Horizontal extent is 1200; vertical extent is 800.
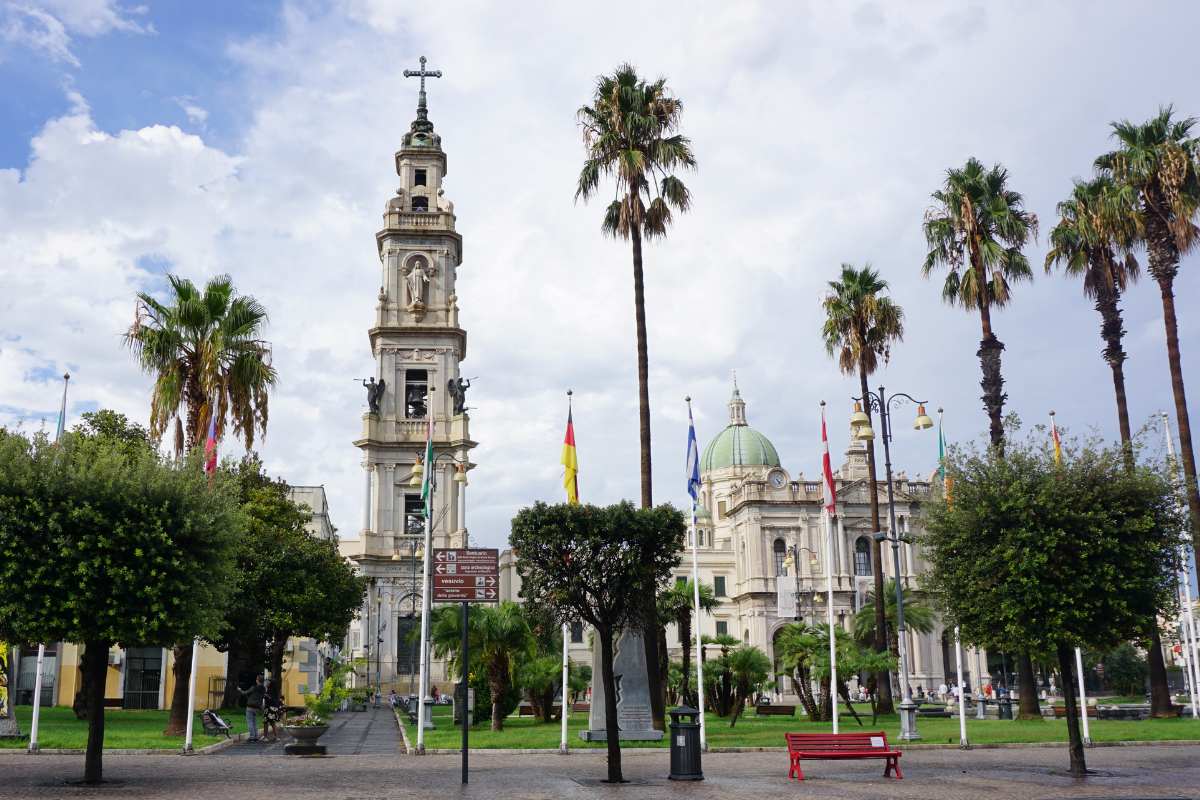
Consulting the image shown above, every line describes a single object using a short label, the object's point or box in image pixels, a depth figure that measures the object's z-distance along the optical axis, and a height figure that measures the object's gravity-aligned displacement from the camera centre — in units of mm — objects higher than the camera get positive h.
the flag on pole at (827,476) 26873 +4050
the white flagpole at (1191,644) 34369 -454
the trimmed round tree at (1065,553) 19203 +1397
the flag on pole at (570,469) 28016 +4363
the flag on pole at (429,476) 27214 +4253
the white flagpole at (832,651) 25703 -331
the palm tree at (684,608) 36062 +1083
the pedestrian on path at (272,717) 31097 -1988
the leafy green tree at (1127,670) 74625 -2564
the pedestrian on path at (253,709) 29047 -1623
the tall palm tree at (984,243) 33094 +12098
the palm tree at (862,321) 41938 +12026
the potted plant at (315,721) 24828 -1708
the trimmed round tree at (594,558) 18531 +1397
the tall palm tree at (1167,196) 30844 +12354
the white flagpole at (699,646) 24948 -162
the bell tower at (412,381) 59750 +14446
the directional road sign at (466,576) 18703 +1160
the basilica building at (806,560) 84875 +6250
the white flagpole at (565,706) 24503 -1419
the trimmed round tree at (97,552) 17500 +1573
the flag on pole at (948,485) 21070 +2923
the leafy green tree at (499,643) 32906 -3
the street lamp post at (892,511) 24844 +4379
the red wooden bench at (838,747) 18859 -1885
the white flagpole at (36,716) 23453 -1389
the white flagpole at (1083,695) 25456 -1653
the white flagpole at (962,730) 25252 -2176
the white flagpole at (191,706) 23922 -1234
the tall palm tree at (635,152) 29875 +13268
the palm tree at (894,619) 49375 +789
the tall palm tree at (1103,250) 32375 +11652
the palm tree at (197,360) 27141 +7129
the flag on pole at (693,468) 27484 +4267
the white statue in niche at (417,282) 61562 +20139
